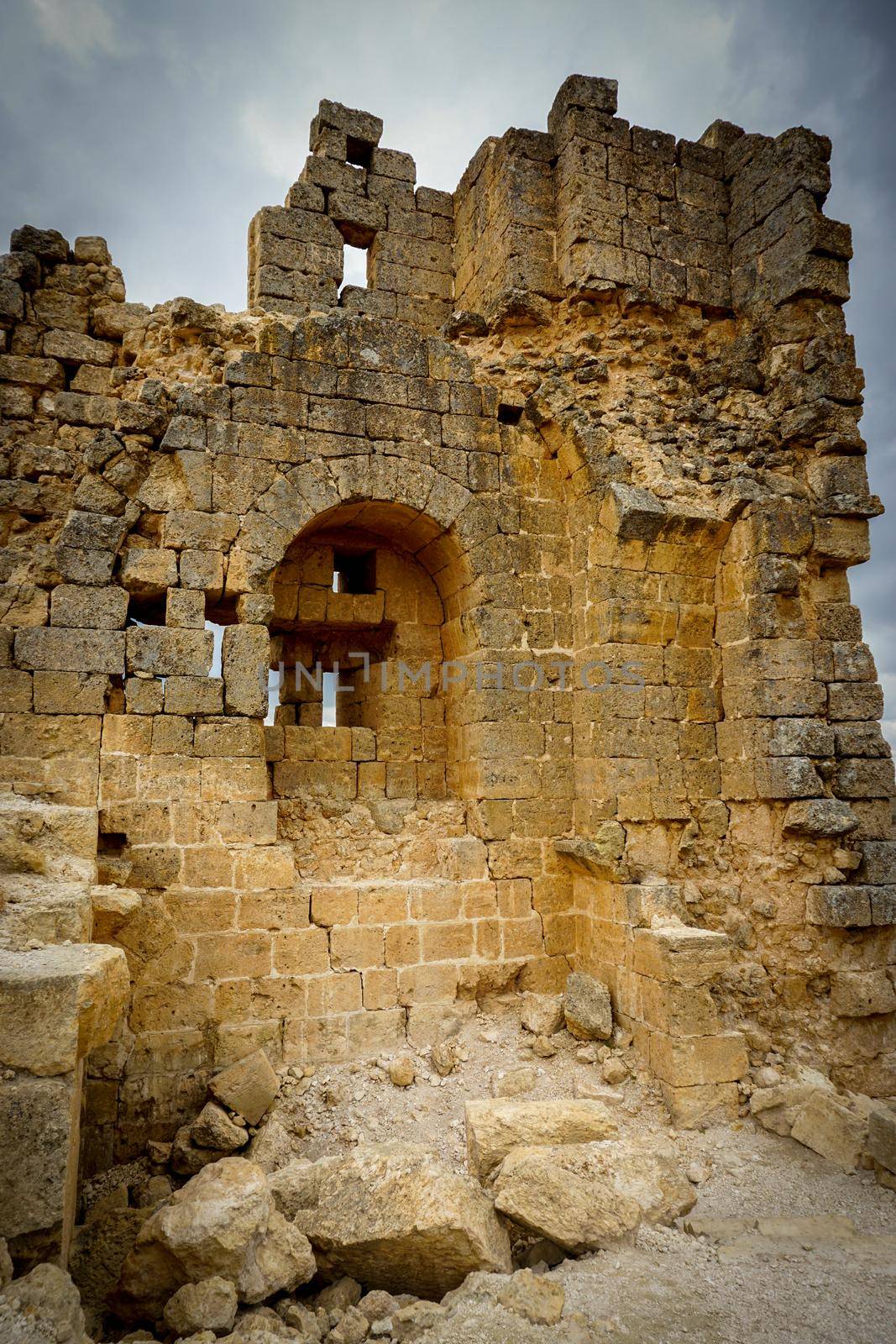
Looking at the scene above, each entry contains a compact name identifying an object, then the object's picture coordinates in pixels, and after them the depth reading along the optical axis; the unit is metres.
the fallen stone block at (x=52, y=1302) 2.51
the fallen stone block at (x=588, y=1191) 3.83
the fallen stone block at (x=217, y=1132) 4.59
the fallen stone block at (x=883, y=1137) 4.59
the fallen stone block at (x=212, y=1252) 3.34
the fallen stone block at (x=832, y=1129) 4.83
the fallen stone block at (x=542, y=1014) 5.73
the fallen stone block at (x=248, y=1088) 4.79
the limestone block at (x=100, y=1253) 3.46
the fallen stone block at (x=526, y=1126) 4.34
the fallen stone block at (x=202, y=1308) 3.16
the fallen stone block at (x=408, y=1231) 3.59
